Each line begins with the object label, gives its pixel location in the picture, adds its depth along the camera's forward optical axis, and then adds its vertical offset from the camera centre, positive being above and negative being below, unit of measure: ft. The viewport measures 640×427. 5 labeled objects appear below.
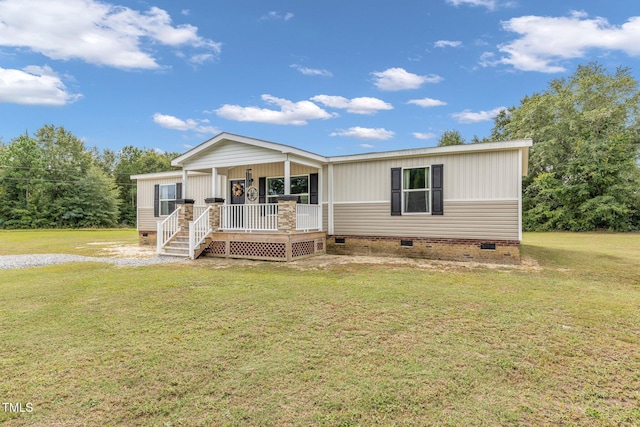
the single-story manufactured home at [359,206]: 29.81 +0.63
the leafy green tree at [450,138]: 117.91 +26.10
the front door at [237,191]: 41.19 +2.62
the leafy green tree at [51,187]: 101.86 +8.29
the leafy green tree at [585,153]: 70.69 +12.73
